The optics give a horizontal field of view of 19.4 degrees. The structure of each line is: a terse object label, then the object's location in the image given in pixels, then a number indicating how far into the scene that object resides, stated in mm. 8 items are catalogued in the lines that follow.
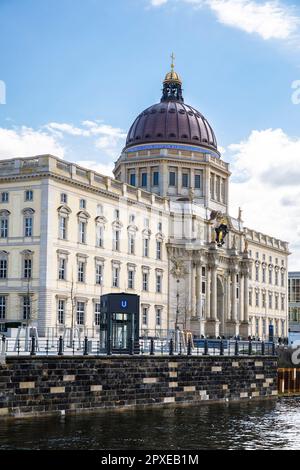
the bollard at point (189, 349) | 58772
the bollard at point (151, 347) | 55406
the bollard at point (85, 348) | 49734
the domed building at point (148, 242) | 79812
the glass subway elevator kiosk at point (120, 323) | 55500
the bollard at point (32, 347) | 46294
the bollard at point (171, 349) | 56788
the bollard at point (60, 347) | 47969
